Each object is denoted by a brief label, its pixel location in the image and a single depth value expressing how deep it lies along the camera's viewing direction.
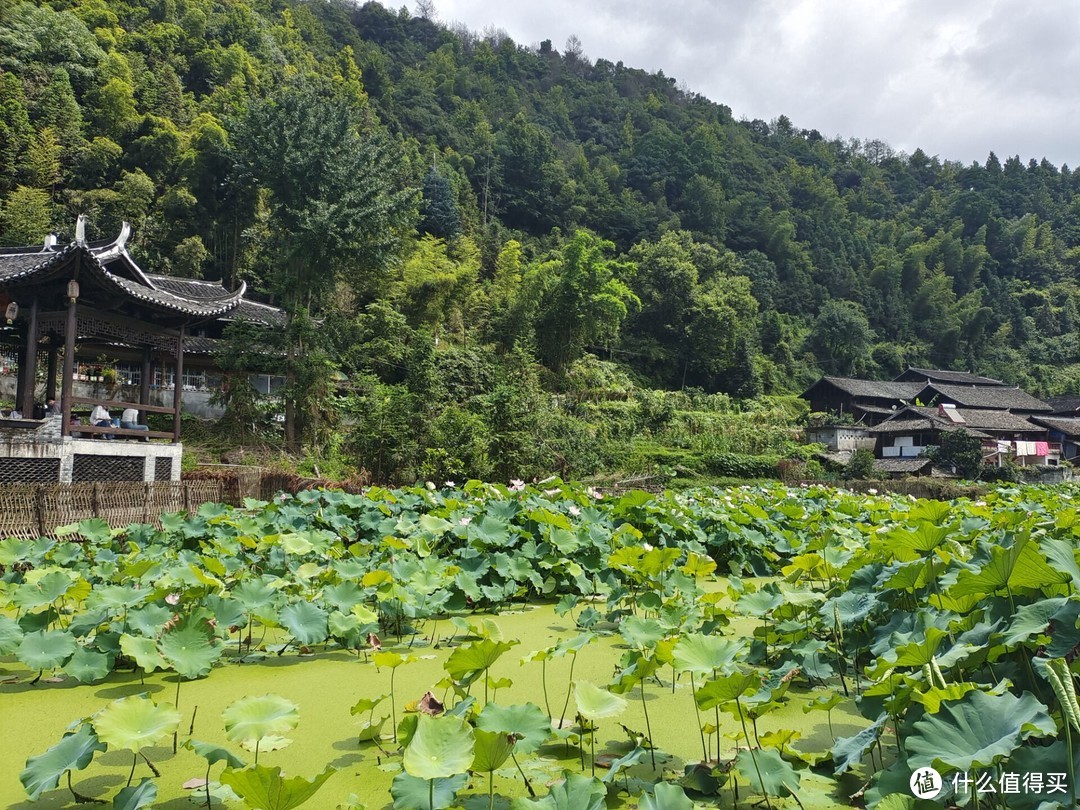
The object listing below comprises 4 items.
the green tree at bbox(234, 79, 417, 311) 18.56
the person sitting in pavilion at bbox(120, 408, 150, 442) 12.50
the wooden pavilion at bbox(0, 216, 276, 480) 11.01
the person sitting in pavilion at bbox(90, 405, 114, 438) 12.31
